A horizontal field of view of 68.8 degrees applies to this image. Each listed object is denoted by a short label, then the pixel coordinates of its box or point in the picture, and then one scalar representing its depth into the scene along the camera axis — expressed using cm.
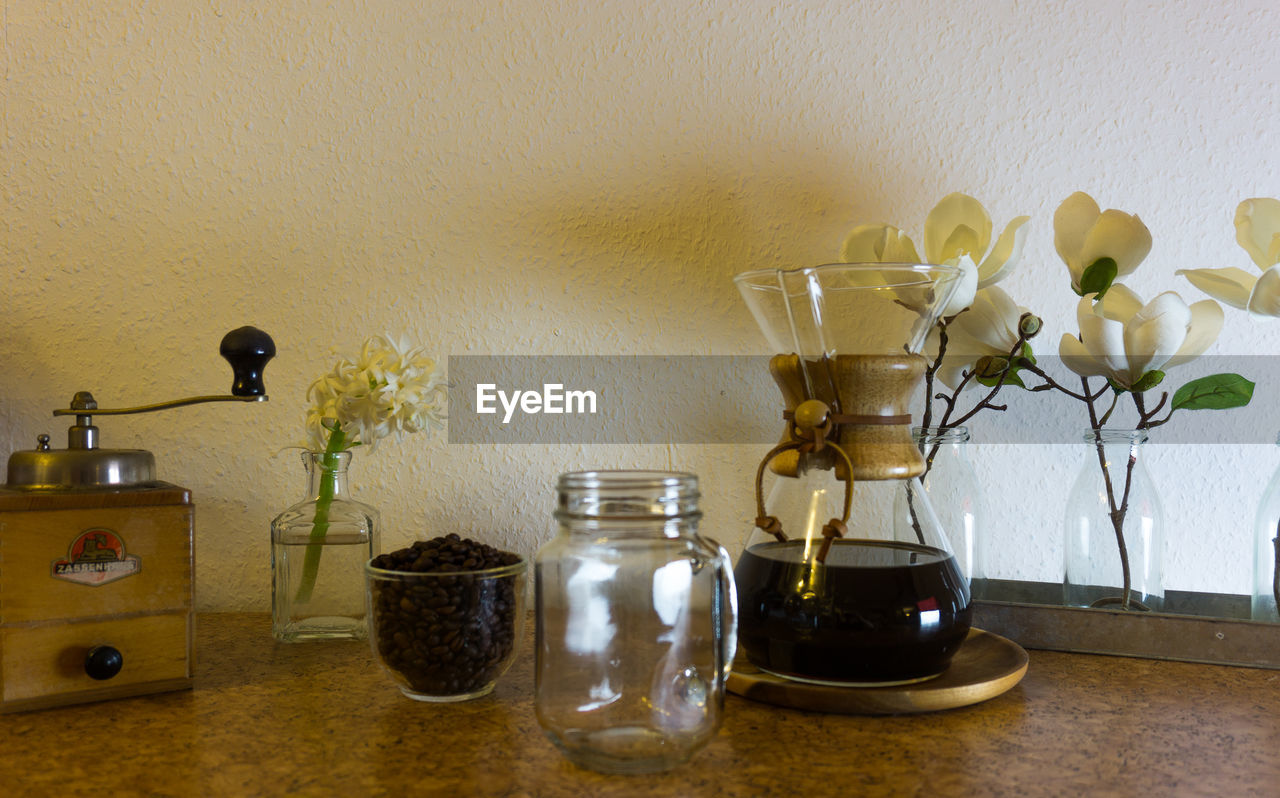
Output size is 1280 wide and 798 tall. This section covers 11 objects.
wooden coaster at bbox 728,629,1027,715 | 61
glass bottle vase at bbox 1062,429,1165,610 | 81
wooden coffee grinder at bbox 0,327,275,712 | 63
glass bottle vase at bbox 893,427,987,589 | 83
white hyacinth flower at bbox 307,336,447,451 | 77
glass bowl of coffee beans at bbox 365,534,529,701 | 65
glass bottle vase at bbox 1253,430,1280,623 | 76
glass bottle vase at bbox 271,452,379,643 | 82
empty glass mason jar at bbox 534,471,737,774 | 56
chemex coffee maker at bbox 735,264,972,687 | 62
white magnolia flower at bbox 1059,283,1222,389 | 75
